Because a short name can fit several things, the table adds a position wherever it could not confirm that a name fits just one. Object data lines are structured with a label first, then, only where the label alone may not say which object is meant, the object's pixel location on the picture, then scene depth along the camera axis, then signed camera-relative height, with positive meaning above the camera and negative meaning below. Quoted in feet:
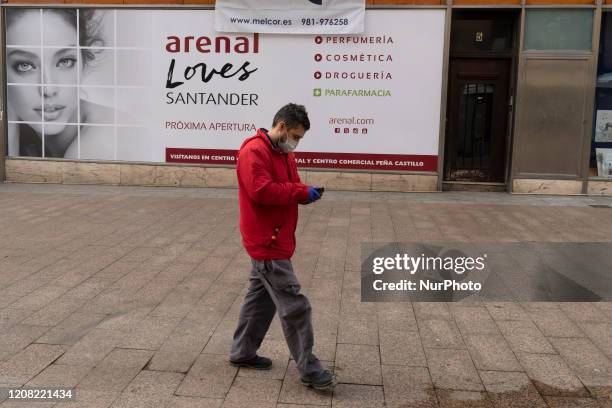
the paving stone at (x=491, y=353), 13.65 -4.99
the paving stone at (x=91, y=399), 11.58 -5.20
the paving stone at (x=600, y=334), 14.80 -4.87
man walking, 11.97 -2.04
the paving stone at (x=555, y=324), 15.70 -4.85
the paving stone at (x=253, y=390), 11.99 -5.17
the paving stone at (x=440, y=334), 14.94 -4.98
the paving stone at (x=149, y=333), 14.58 -5.10
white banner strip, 38.70 +7.07
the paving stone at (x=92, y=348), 13.56 -5.12
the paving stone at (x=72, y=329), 14.71 -5.10
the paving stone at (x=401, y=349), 13.91 -5.03
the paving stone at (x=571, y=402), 11.84 -5.05
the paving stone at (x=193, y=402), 11.62 -5.18
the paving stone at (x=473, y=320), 15.87 -4.90
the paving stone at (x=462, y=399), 11.88 -5.11
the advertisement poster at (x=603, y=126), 39.19 +0.78
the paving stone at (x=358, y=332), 15.12 -5.02
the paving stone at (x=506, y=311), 16.85 -4.84
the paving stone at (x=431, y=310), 16.81 -4.88
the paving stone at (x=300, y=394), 11.93 -5.16
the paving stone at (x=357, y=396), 11.89 -5.16
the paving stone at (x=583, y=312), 16.76 -4.80
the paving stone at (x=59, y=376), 12.38 -5.16
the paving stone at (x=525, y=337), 14.62 -4.92
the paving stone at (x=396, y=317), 16.01 -4.94
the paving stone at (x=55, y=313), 15.92 -5.07
